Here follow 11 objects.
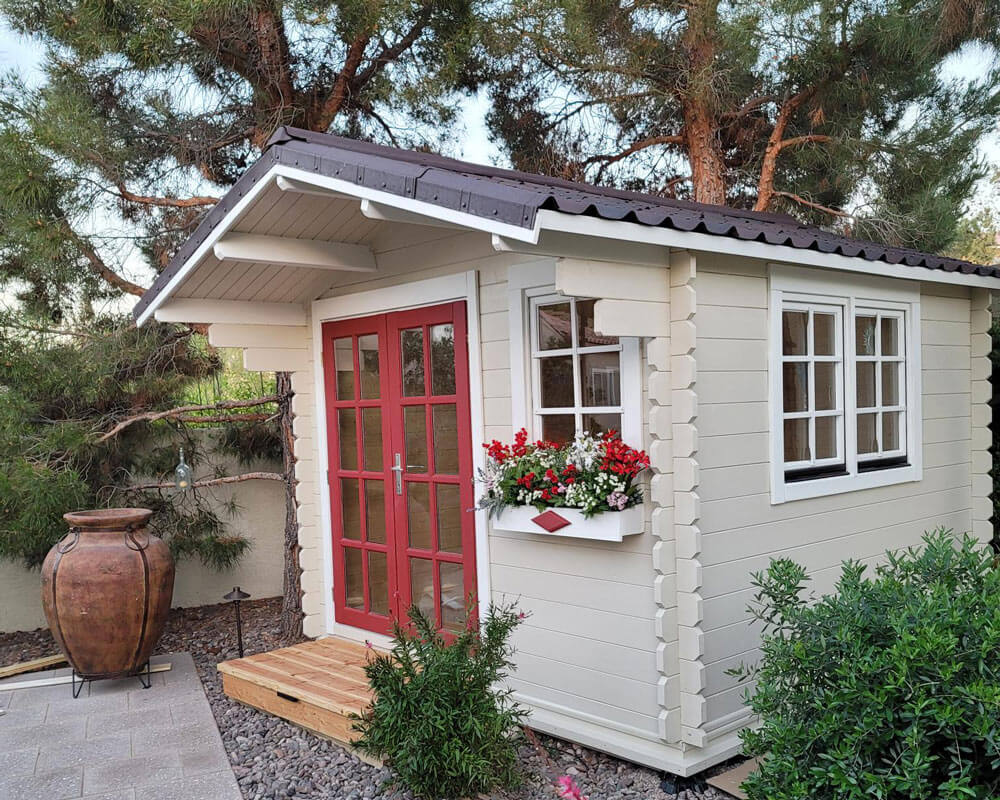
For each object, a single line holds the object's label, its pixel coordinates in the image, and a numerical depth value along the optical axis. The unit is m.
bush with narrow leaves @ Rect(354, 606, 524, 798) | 3.14
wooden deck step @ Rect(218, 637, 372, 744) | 3.95
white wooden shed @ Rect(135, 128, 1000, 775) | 3.45
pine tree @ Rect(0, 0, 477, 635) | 5.18
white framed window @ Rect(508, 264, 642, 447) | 3.60
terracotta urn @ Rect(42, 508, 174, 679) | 4.70
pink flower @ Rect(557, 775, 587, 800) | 2.21
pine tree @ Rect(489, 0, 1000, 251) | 6.13
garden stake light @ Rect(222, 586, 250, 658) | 5.08
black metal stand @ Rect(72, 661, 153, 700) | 4.85
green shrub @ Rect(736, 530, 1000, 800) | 2.24
